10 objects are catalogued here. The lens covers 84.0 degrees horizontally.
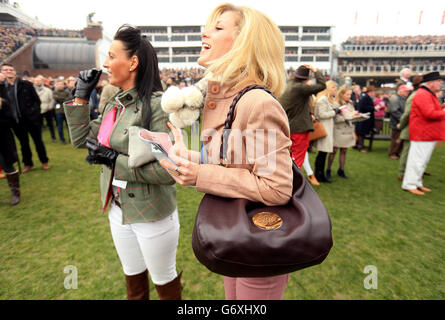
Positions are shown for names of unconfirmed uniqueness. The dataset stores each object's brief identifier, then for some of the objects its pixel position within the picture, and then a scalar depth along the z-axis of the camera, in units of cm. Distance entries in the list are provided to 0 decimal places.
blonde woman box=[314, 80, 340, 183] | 500
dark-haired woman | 157
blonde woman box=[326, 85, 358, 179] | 530
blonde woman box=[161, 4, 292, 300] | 96
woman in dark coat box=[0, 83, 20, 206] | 416
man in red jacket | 416
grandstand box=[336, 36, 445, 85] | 4725
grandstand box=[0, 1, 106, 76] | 3102
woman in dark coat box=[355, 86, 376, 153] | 791
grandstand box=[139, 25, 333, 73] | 5072
